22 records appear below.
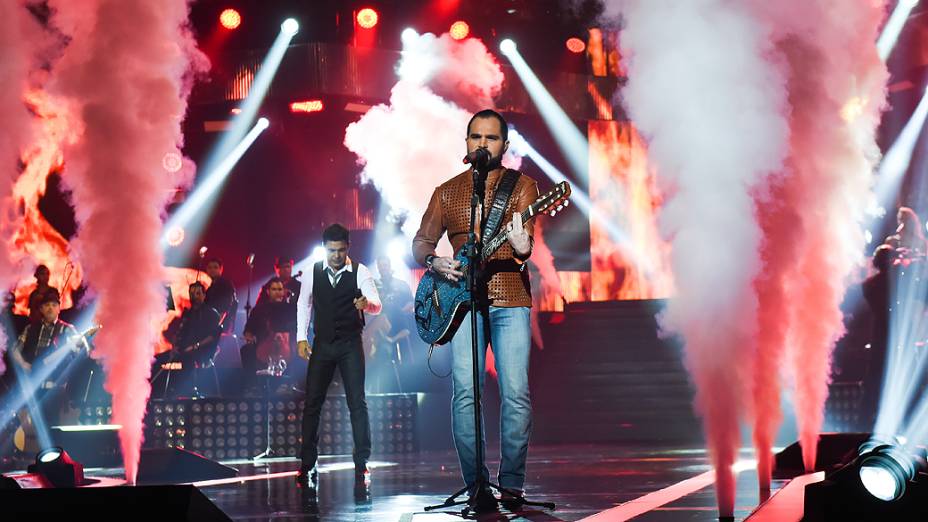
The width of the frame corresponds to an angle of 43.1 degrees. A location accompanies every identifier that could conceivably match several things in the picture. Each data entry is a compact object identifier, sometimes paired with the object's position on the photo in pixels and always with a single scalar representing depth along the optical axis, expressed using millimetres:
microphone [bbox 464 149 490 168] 5367
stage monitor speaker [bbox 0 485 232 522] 3771
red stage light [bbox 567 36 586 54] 23328
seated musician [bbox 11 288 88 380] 11539
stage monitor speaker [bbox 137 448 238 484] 8609
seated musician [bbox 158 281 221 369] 13539
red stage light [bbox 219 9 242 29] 20516
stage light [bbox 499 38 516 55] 20984
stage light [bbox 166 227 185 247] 21609
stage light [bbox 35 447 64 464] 6855
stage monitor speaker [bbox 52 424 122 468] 9820
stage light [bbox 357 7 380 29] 20938
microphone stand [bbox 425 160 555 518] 5273
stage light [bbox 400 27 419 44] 21125
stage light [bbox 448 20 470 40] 20672
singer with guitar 5559
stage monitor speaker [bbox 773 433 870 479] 7465
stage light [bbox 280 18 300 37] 20022
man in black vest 8711
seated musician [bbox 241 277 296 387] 13688
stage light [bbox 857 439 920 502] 3863
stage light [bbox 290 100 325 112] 21328
